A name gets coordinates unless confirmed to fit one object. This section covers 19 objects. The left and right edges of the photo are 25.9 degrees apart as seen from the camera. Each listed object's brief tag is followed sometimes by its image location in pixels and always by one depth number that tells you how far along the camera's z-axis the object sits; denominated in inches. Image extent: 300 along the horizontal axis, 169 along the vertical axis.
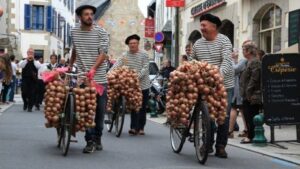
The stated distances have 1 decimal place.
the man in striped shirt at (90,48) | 351.3
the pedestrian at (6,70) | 589.8
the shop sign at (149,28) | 1768.1
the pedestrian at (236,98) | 478.6
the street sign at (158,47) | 1206.3
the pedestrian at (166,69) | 746.8
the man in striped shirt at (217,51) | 346.0
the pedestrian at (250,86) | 438.0
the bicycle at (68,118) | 328.8
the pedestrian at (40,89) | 757.3
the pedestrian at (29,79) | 754.8
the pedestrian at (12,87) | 946.1
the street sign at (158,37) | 1149.5
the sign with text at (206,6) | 999.9
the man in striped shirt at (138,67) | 471.2
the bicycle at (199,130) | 313.1
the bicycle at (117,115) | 455.5
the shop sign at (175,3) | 770.5
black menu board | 426.4
